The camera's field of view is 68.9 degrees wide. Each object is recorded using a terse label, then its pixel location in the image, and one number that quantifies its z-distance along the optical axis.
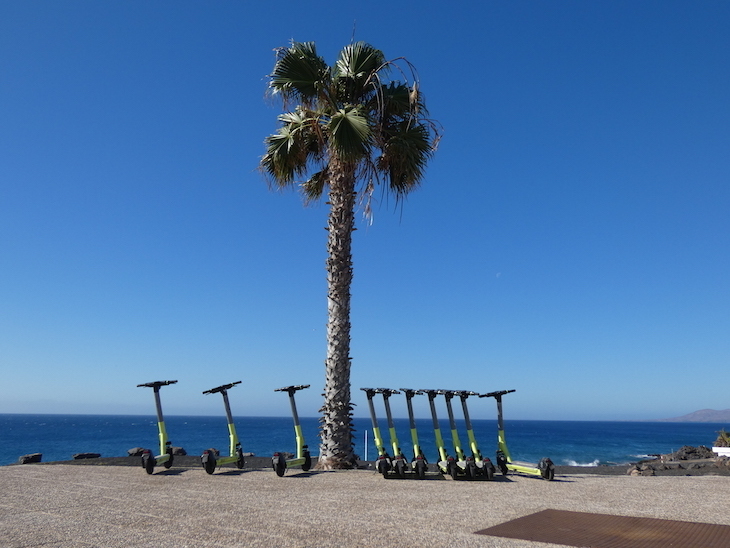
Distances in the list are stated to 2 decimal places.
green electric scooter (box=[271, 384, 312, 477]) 10.21
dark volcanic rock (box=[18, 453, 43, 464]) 14.98
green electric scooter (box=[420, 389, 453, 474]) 10.58
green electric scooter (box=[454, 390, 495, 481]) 10.04
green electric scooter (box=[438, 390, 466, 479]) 10.07
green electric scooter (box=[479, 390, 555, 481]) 10.12
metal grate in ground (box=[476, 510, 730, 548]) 5.30
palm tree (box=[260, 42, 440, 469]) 12.04
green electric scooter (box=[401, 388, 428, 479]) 10.18
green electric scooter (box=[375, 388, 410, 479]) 10.23
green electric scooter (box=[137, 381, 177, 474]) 10.59
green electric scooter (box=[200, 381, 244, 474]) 10.80
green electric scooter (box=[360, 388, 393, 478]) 10.13
